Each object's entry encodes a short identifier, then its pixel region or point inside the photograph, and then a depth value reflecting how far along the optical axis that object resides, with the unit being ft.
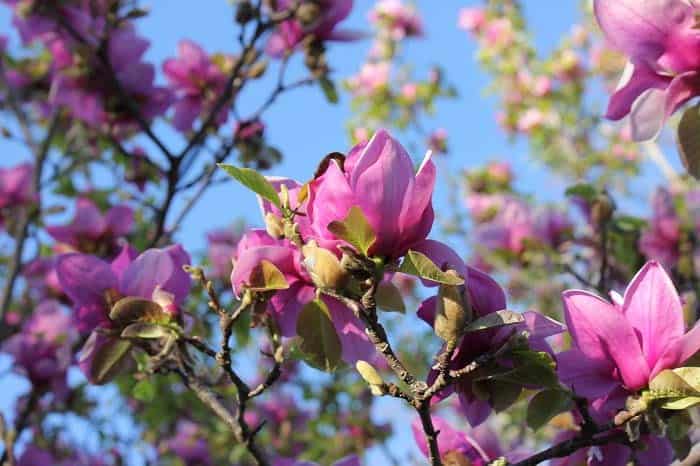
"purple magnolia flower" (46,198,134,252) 7.63
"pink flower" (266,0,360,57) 7.27
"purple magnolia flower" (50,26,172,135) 7.54
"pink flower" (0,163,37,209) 10.19
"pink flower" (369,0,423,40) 23.02
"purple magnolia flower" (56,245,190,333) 4.38
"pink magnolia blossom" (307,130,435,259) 3.14
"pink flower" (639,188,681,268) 8.45
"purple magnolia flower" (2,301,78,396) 8.20
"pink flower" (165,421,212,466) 10.64
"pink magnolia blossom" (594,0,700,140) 3.72
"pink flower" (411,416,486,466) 3.69
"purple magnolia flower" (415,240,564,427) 3.23
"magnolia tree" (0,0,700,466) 3.19
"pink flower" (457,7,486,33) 26.63
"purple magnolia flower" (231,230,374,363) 3.47
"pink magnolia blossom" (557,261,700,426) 3.25
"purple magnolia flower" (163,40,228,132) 7.82
